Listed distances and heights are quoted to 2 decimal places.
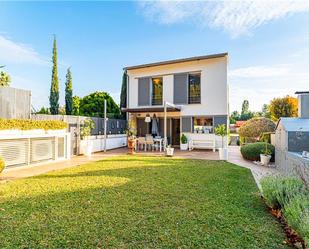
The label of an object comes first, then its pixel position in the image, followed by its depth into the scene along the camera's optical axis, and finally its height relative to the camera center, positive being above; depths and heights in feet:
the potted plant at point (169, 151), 41.65 -5.07
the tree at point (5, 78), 54.28 +12.42
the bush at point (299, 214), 9.32 -4.50
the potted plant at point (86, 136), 41.68 -2.26
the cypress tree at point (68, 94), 60.95 +9.22
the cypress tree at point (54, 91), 54.49 +9.00
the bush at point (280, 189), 13.82 -4.41
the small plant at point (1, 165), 22.57 -4.40
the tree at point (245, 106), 255.82 +25.24
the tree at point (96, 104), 78.64 +8.20
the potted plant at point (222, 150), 38.34 -4.41
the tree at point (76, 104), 77.30 +8.00
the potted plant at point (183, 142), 54.90 -4.29
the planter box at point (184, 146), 55.06 -5.35
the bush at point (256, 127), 53.36 -0.18
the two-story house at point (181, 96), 54.13 +8.62
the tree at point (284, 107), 72.18 +6.85
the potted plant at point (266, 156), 33.99 -4.85
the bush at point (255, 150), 35.88 -4.30
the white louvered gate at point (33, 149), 26.91 -3.51
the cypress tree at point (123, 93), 67.56 +10.66
